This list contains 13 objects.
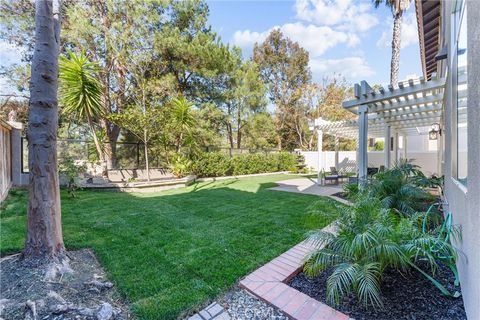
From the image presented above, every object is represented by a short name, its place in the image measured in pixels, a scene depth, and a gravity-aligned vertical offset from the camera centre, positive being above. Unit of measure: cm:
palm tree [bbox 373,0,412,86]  1069 +552
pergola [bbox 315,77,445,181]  579 +137
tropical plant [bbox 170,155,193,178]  1137 -46
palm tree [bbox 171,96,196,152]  1088 +178
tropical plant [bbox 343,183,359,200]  671 -101
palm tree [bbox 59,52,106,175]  827 +245
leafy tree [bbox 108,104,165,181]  966 +145
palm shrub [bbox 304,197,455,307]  241 -106
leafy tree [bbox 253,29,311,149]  2361 +827
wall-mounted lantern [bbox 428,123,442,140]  1013 +84
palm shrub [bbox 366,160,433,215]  491 -79
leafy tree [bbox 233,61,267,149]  1658 +429
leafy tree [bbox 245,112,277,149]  1884 +198
